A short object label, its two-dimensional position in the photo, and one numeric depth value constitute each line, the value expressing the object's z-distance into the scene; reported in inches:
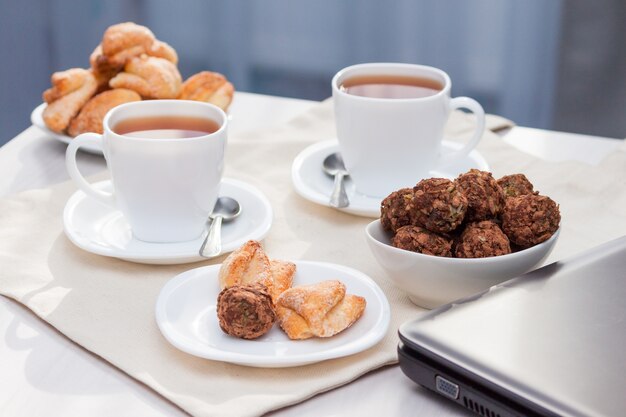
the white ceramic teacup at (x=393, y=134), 49.5
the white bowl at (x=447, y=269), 37.4
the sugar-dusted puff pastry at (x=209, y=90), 62.6
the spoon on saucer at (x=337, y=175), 50.2
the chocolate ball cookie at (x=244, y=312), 35.6
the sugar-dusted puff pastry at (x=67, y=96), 58.7
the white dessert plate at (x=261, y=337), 34.8
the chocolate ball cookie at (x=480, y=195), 38.6
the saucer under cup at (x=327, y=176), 50.5
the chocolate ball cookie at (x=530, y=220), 38.5
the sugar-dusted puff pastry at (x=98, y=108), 57.9
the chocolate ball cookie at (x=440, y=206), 37.6
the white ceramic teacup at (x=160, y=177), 43.7
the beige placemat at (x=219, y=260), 34.8
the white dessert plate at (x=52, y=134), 58.6
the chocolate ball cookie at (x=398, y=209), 39.3
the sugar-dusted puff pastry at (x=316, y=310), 36.1
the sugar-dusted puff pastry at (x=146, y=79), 59.2
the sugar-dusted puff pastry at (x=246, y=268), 39.0
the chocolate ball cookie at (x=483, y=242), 37.6
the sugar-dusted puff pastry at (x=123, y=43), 59.6
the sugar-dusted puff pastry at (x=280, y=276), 38.8
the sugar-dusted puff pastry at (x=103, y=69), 60.1
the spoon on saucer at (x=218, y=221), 43.8
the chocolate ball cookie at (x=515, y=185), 41.1
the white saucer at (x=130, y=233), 43.7
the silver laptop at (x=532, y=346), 29.0
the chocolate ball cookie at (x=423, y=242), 38.0
